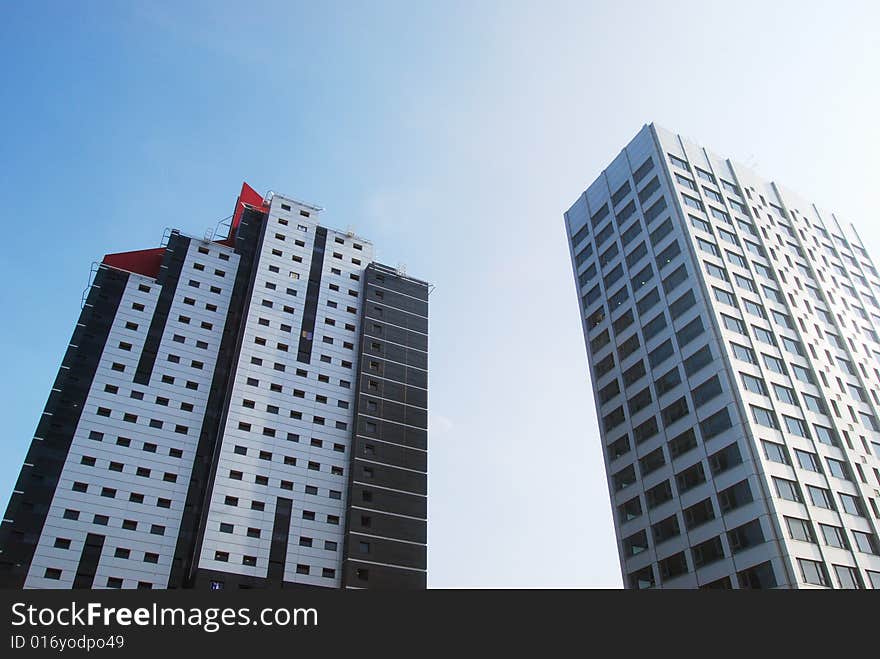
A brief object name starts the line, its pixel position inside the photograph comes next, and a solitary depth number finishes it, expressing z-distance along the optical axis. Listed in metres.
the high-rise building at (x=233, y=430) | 57.88
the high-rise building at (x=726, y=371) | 49.25
